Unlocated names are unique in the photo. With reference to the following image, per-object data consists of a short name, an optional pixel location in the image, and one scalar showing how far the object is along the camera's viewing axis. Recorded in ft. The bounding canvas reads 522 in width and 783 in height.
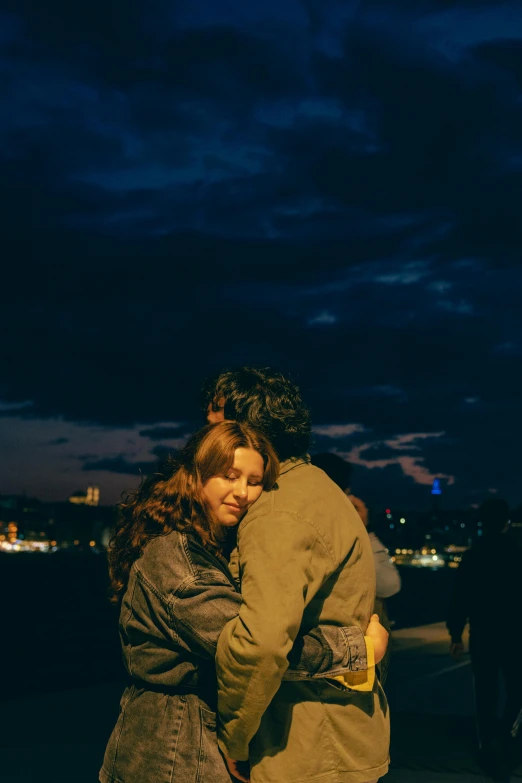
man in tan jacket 7.50
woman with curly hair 8.11
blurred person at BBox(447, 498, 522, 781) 22.00
